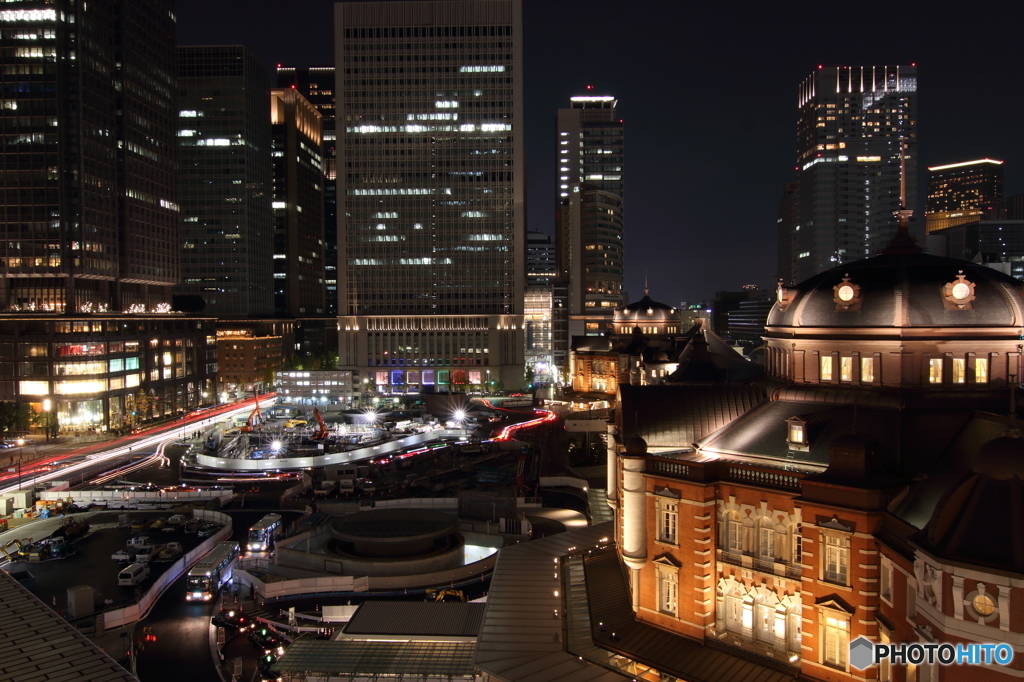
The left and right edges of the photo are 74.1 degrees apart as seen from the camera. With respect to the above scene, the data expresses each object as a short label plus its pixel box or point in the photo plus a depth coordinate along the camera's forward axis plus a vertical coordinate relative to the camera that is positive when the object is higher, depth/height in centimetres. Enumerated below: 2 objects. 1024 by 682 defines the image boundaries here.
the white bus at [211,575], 4078 -1545
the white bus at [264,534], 4841 -1524
